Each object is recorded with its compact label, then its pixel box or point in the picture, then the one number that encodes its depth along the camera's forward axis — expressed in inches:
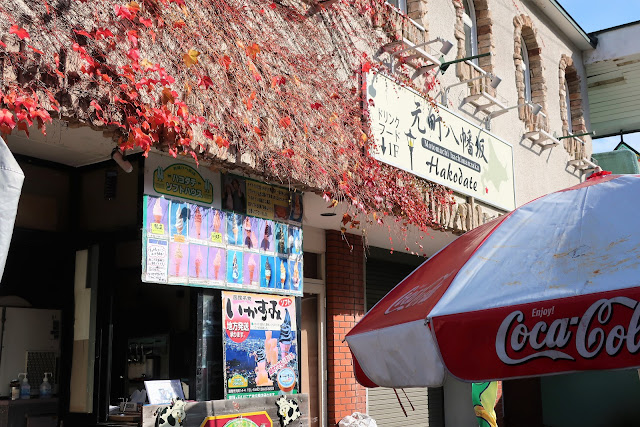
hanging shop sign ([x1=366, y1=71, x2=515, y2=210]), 324.2
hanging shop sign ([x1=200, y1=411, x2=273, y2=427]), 240.1
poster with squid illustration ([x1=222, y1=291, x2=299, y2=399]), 254.4
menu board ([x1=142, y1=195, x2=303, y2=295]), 229.6
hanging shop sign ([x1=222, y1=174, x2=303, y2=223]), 261.3
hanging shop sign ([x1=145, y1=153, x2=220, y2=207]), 233.3
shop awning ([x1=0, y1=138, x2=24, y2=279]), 124.7
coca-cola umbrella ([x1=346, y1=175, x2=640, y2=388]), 122.6
